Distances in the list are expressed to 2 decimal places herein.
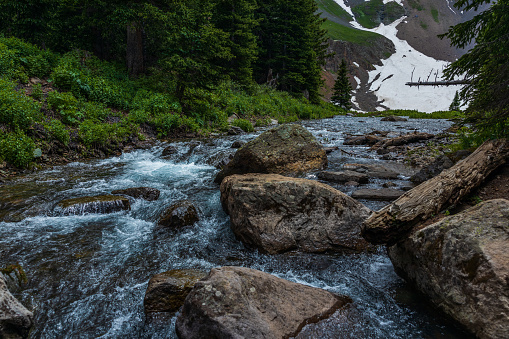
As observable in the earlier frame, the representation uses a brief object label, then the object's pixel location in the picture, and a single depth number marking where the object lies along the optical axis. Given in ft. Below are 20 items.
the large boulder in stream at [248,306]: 7.84
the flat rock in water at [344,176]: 23.07
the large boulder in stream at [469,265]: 7.52
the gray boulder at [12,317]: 8.02
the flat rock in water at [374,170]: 24.59
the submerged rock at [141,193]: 20.61
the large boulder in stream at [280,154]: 23.27
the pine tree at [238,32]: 77.66
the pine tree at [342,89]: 156.87
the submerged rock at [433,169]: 20.51
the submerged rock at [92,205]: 18.19
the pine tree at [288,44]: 103.91
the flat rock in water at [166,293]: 9.91
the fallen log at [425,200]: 11.03
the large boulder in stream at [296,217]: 13.99
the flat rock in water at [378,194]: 19.08
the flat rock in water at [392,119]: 90.48
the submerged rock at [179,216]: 16.75
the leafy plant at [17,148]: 24.59
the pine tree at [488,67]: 14.93
